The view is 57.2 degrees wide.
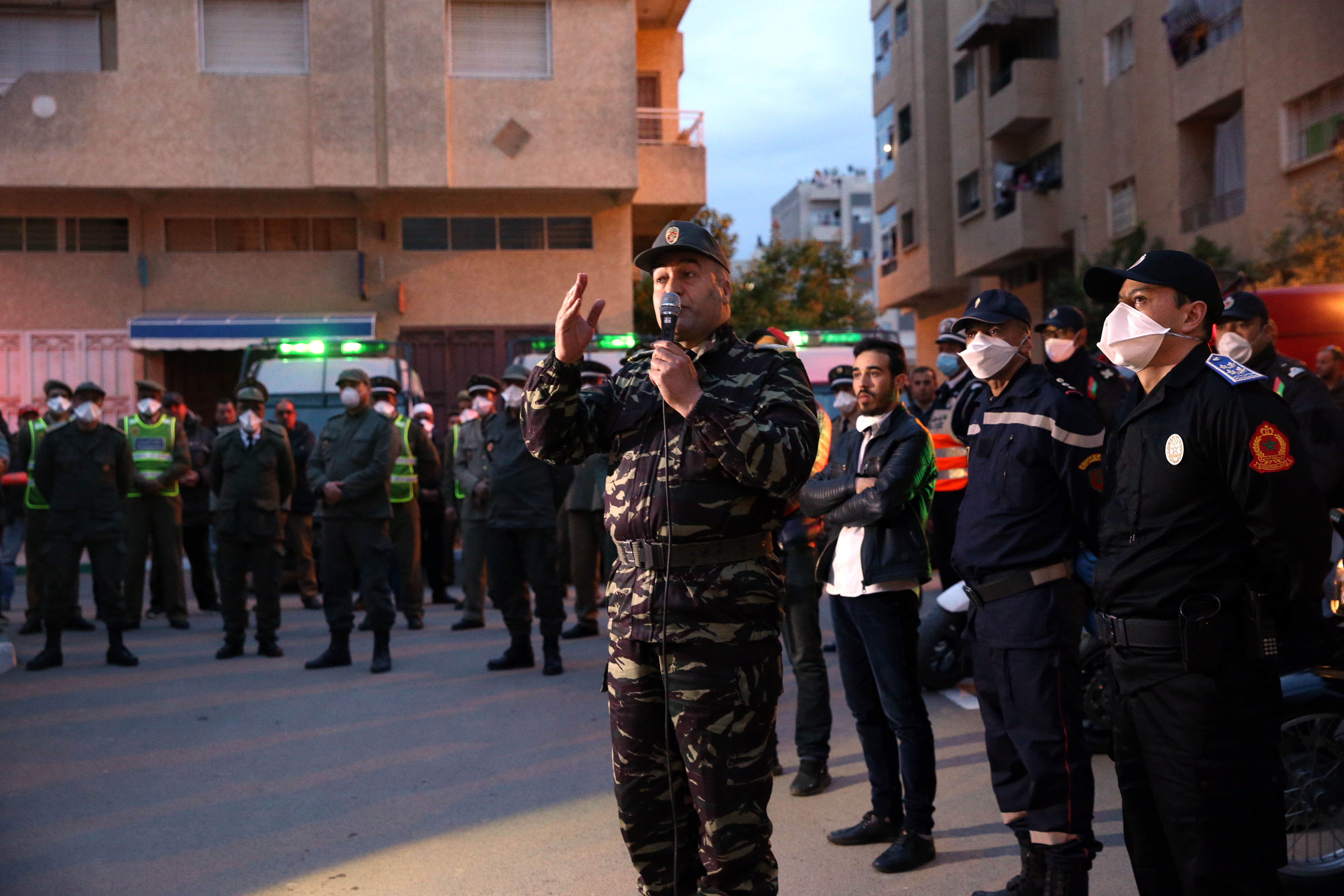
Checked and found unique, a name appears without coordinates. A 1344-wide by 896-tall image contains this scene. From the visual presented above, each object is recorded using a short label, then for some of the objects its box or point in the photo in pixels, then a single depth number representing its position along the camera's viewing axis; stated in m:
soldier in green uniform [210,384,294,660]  10.05
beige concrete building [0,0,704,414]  23.77
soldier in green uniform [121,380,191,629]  11.65
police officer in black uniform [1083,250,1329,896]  3.35
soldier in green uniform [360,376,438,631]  11.66
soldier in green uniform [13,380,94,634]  11.52
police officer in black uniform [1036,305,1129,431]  7.10
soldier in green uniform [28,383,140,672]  9.60
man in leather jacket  5.04
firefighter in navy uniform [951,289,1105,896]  4.32
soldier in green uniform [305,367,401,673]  9.36
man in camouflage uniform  3.45
